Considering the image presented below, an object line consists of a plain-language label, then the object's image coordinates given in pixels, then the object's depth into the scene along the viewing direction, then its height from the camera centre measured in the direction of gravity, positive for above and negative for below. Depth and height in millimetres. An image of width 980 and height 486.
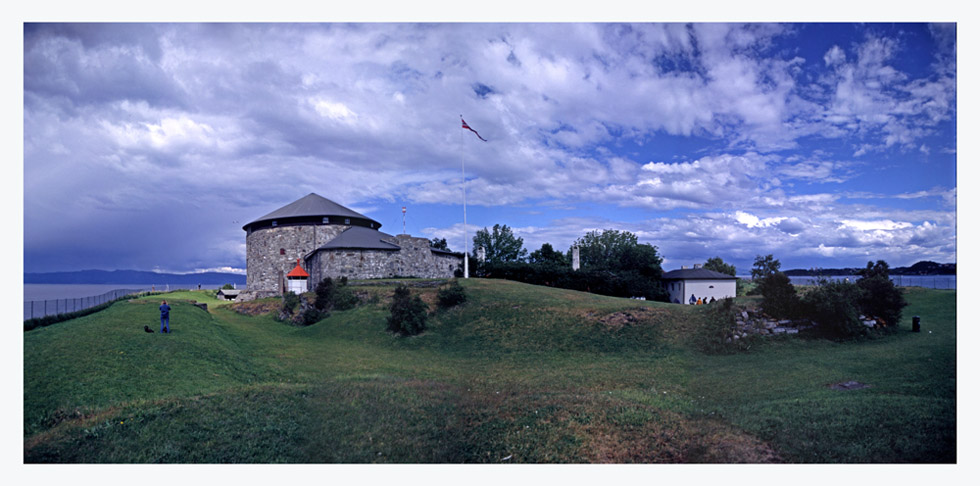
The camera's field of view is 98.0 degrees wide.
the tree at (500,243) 63812 +783
